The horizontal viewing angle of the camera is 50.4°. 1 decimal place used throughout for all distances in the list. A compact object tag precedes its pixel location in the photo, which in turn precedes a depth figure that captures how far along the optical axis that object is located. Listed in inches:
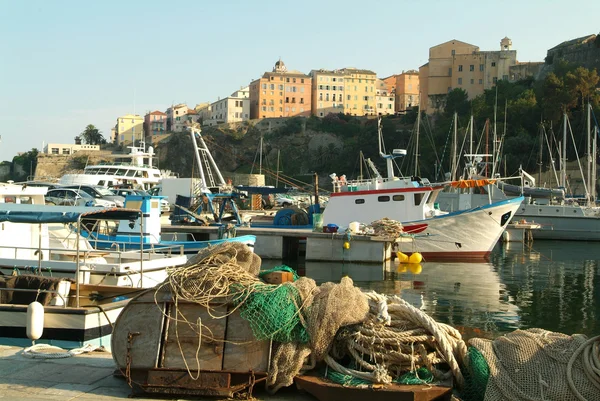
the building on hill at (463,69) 3582.7
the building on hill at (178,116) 4933.6
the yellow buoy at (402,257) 954.1
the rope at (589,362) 201.3
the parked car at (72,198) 1309.1
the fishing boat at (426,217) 1015.0
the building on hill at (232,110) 4461.1
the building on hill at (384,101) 4538.4
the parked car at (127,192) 1533.0
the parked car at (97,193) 1453.0
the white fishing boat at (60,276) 363.3
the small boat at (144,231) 695.7
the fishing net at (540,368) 203.0
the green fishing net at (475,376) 215.2
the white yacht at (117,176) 1860.2
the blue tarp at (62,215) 434.3
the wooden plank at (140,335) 224.4
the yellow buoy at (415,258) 940.6
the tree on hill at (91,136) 4980.3
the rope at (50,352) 271.7
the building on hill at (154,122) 5290.4
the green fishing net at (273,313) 218.5
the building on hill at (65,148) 4271.9
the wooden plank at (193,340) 223.0
